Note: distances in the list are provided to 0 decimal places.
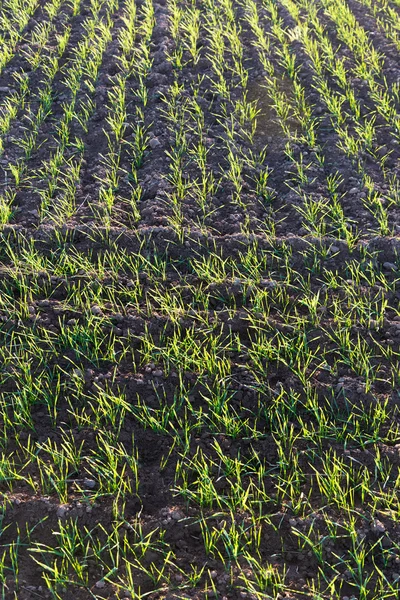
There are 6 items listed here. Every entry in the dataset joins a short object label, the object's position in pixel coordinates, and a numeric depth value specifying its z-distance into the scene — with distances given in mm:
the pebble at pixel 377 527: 2184
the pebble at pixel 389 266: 3191
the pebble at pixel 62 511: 2266
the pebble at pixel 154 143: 4020
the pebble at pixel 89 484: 2355
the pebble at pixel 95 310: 3002
